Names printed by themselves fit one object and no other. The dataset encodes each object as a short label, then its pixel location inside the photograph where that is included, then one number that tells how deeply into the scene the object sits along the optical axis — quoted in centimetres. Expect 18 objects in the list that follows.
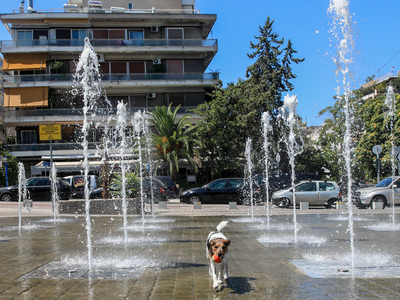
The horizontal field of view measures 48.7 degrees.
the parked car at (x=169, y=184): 2917
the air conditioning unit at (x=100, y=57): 4277
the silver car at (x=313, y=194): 2336
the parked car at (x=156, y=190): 2453
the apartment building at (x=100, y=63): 4144
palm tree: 3472
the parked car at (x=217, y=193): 2605
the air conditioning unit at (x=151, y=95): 4334
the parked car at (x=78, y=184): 2805
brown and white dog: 577
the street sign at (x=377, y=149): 2388
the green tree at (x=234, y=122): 3512
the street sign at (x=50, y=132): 2066
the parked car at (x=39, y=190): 2795
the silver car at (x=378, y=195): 2198
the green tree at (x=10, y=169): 3872
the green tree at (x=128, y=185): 2009
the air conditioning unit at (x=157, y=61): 4353
